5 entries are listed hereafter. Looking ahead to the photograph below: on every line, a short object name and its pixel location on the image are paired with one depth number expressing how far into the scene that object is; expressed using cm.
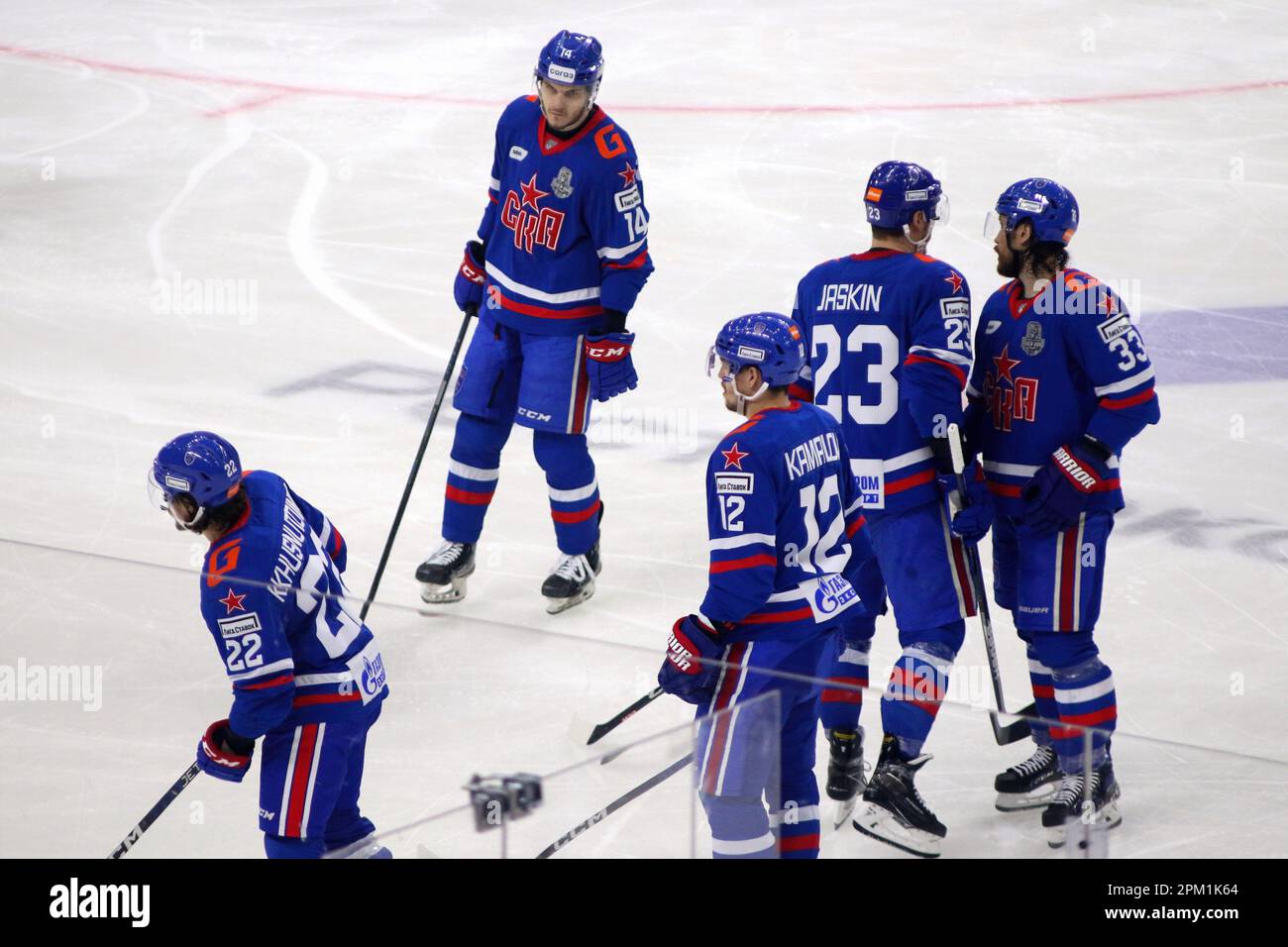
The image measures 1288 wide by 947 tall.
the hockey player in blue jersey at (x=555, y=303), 1040
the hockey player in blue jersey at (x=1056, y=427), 826
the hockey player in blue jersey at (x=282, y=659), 693
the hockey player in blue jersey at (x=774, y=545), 698
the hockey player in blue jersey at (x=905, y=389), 846
